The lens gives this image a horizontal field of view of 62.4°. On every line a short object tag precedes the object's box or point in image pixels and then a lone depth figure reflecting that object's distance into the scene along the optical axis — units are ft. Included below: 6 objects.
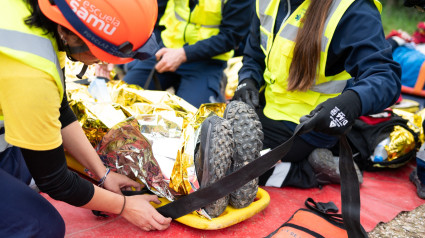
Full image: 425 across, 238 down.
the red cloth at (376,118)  8.00
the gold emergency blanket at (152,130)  5.22
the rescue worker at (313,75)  4.98
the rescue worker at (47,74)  3.48
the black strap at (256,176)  4.72
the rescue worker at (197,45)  8.97
